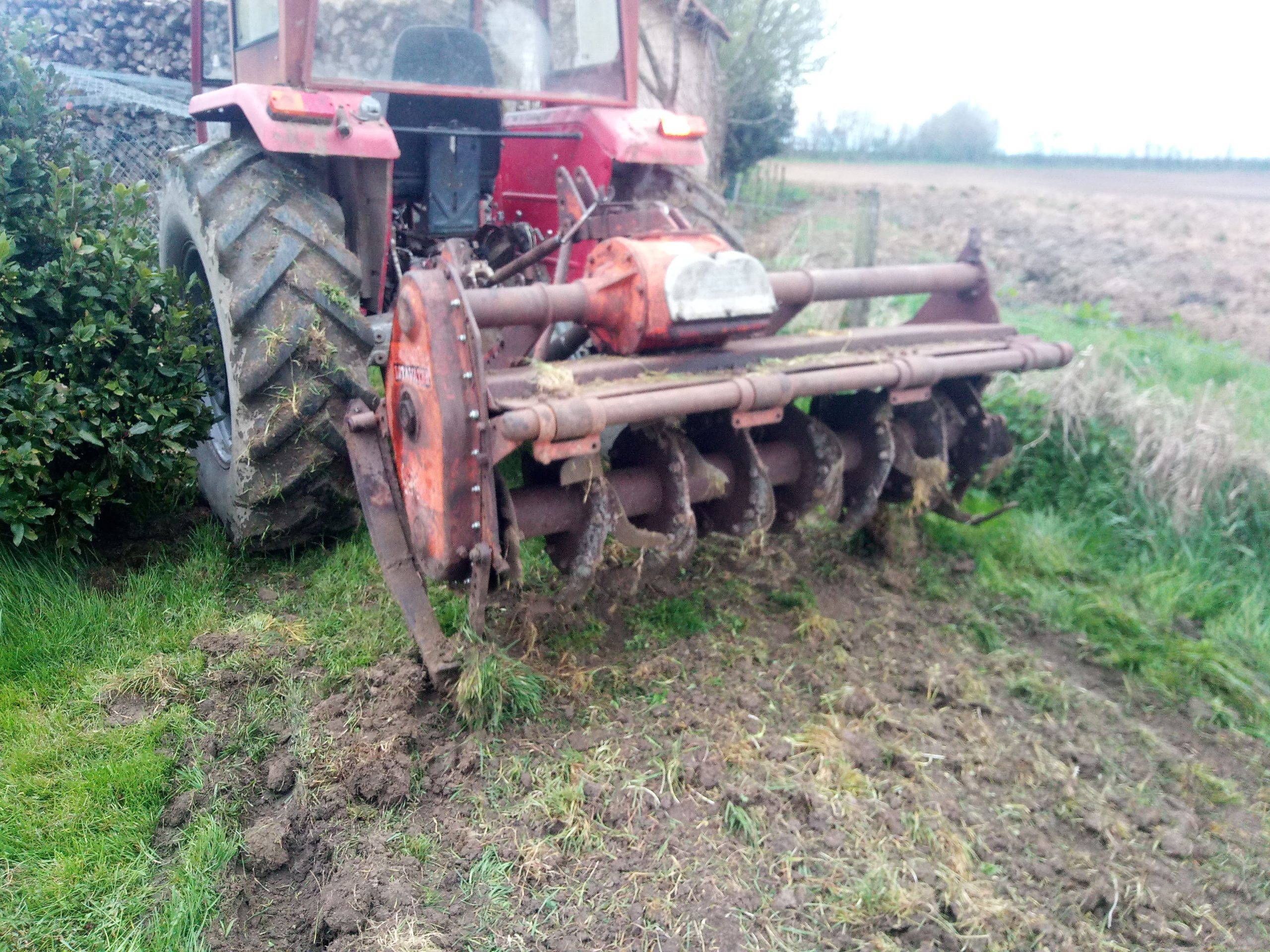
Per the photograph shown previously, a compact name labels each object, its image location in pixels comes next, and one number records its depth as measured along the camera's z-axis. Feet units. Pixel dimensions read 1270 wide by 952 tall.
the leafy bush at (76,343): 10.14
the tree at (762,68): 43.60
